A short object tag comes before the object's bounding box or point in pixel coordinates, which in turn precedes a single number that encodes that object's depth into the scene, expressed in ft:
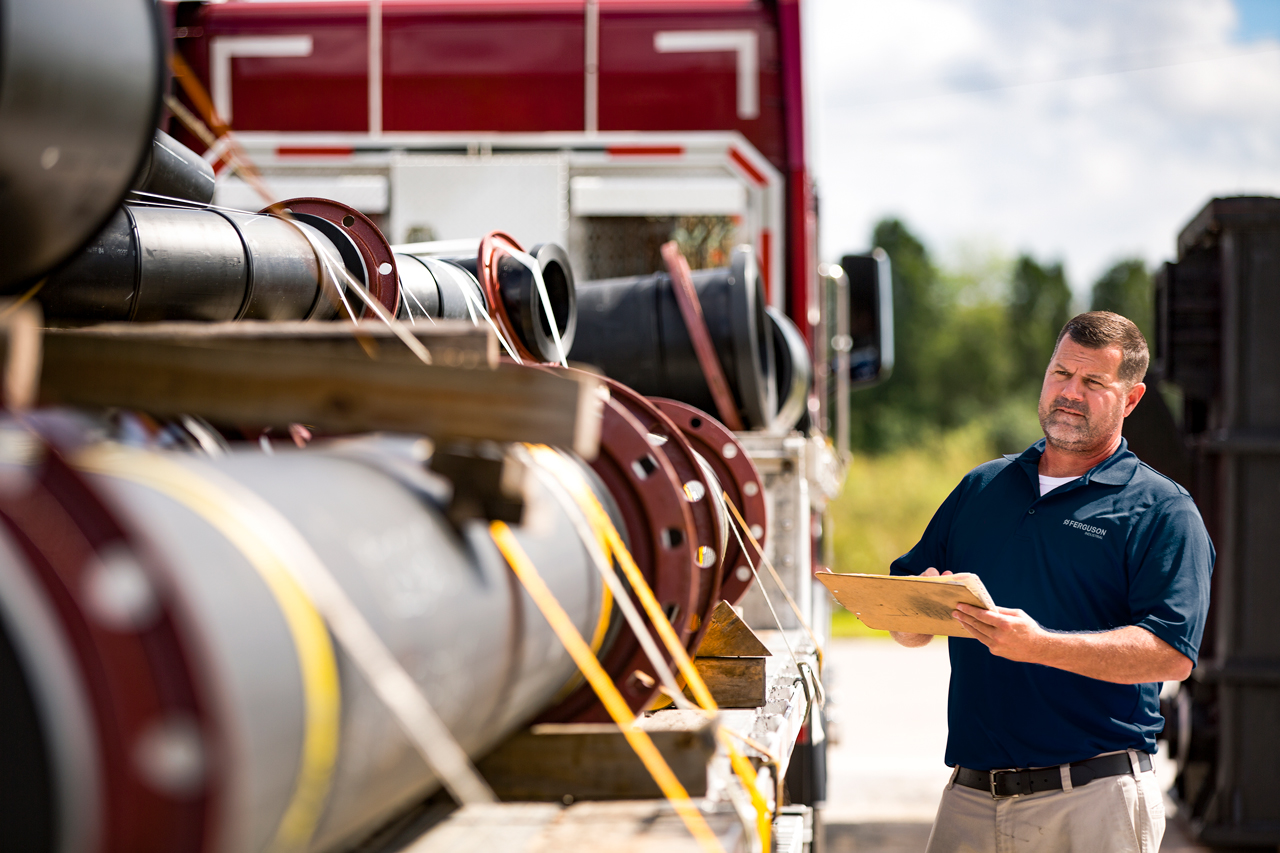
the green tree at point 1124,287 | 181.68
